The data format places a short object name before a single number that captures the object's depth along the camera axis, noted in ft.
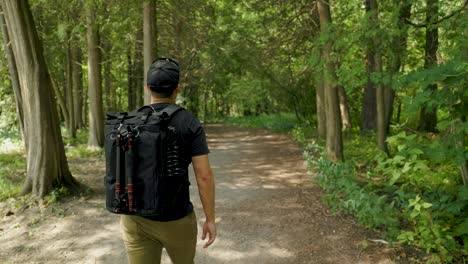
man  8.25
